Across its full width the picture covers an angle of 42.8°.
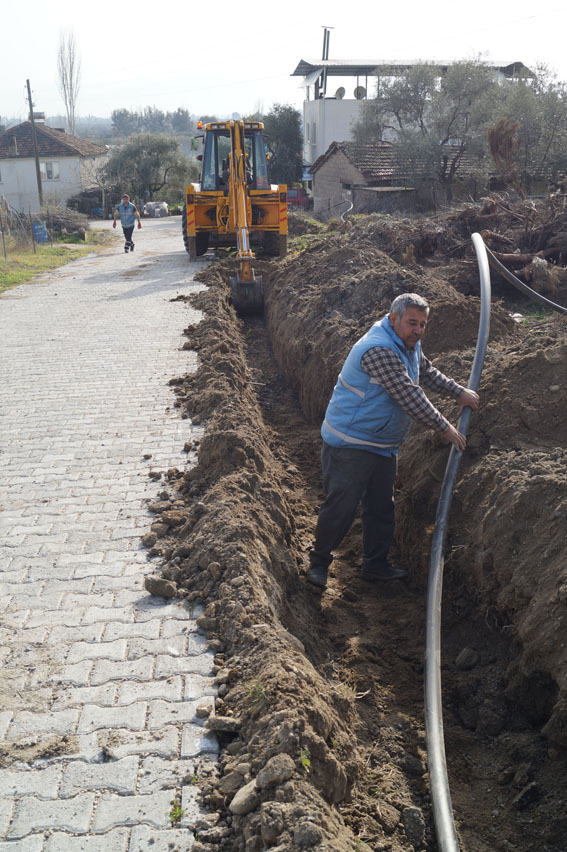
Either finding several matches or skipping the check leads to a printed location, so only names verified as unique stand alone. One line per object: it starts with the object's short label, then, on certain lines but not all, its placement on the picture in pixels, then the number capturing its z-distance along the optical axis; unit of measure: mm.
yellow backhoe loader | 16531
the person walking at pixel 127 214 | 21109
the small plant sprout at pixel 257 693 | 3207
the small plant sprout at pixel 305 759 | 2875
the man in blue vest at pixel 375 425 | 4793
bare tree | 83938
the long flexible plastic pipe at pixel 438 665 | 2938
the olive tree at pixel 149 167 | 49156
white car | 42719
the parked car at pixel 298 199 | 42750
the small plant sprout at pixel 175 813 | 2799
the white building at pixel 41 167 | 50250
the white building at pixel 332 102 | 45594
